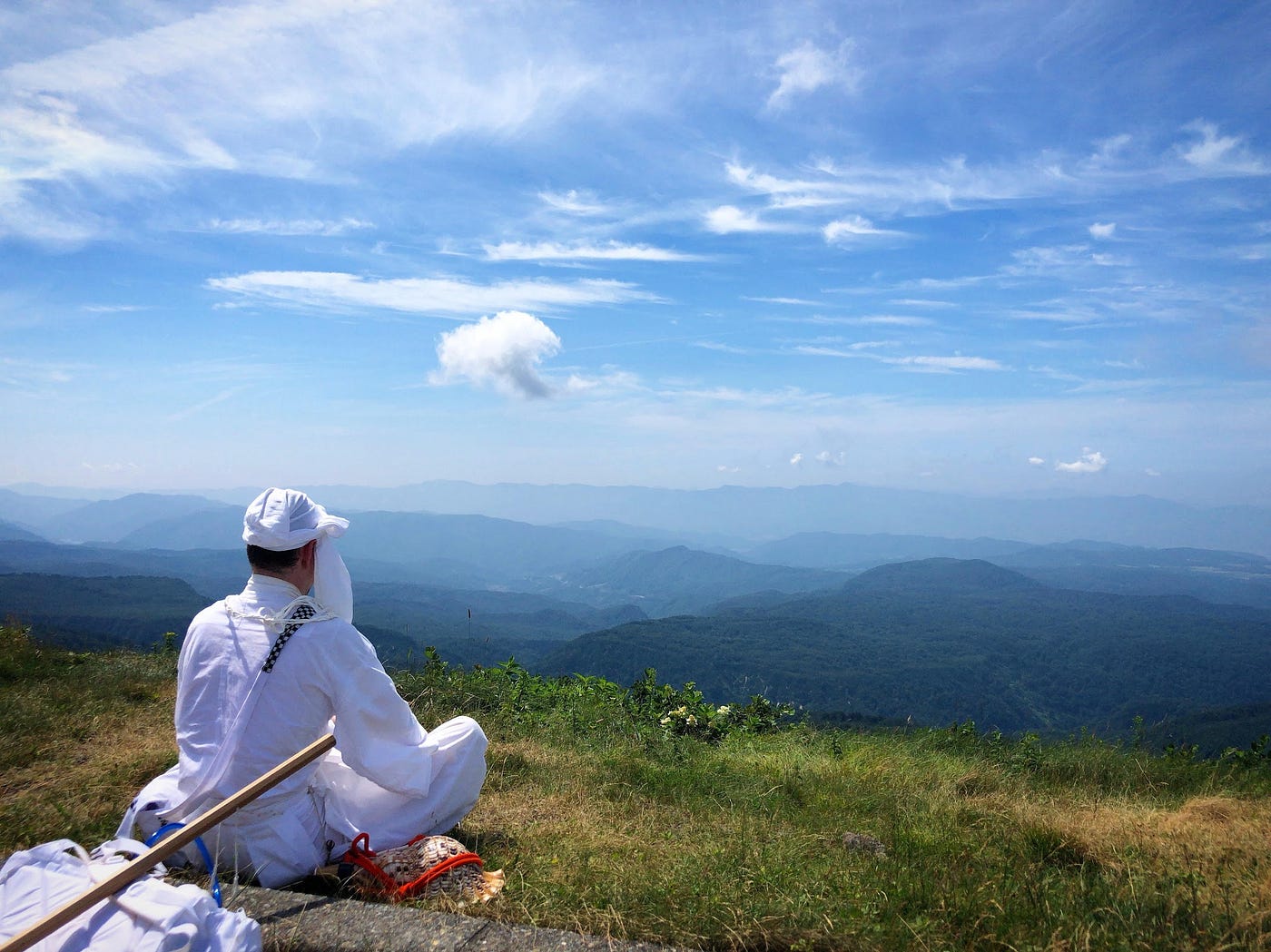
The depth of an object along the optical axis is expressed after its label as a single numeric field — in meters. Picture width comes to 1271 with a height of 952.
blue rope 2.93
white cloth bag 2.16
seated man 3.09
